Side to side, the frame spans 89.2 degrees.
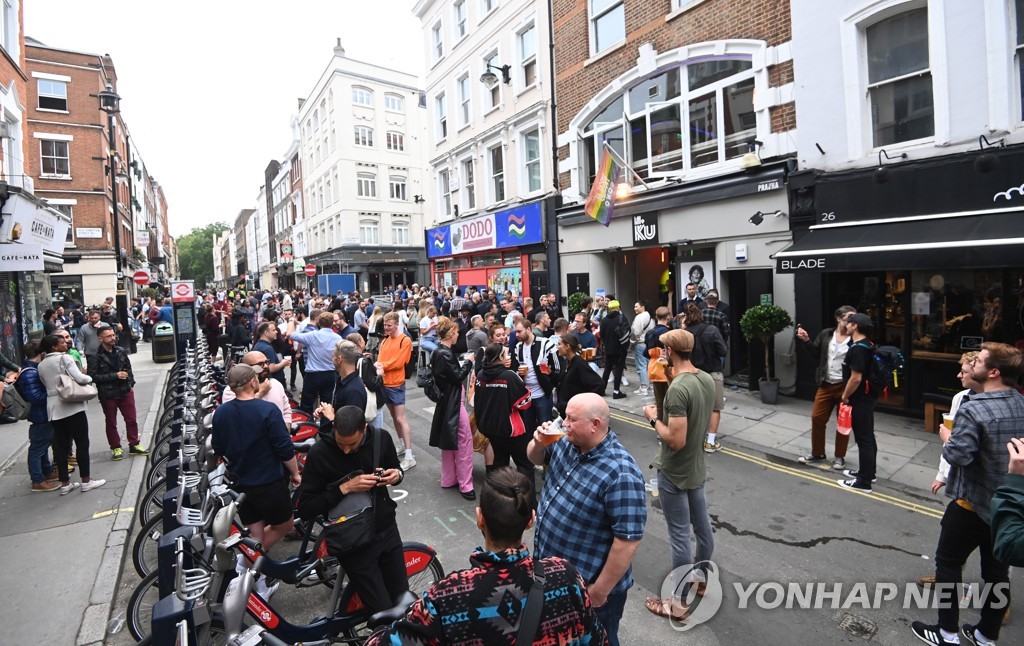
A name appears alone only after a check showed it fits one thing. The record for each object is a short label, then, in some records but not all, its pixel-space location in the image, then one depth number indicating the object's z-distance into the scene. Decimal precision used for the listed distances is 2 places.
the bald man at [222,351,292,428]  5.35
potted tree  9.04
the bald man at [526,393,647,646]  2.43
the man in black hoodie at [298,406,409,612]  3.11
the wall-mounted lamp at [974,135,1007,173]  7.14
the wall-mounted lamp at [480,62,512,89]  17.77
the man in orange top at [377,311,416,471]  6.88
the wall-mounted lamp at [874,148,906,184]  8.20
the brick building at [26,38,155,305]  26.25
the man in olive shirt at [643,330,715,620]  3.66
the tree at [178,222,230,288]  109.75
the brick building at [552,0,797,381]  10.04
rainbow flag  12.71
